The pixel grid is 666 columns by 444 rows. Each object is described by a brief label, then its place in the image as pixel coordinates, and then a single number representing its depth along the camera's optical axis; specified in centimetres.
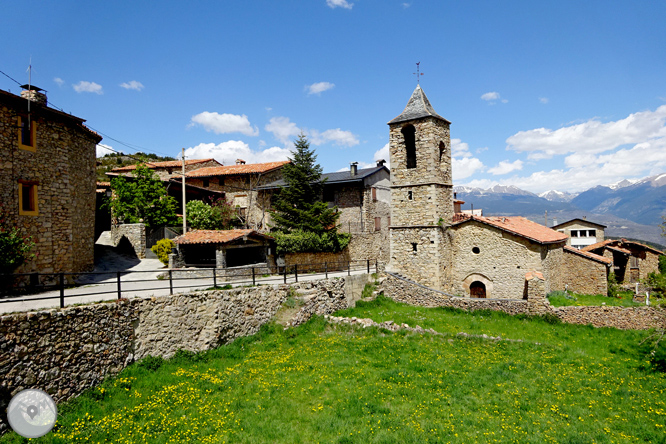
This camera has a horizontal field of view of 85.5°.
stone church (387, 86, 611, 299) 2009
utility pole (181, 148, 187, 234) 2349
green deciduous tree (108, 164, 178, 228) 2575
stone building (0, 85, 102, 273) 1355
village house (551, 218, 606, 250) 4316
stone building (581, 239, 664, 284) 3141
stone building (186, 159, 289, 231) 3253
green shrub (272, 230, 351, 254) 2450
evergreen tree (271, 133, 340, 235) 2641
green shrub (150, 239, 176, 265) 2277
